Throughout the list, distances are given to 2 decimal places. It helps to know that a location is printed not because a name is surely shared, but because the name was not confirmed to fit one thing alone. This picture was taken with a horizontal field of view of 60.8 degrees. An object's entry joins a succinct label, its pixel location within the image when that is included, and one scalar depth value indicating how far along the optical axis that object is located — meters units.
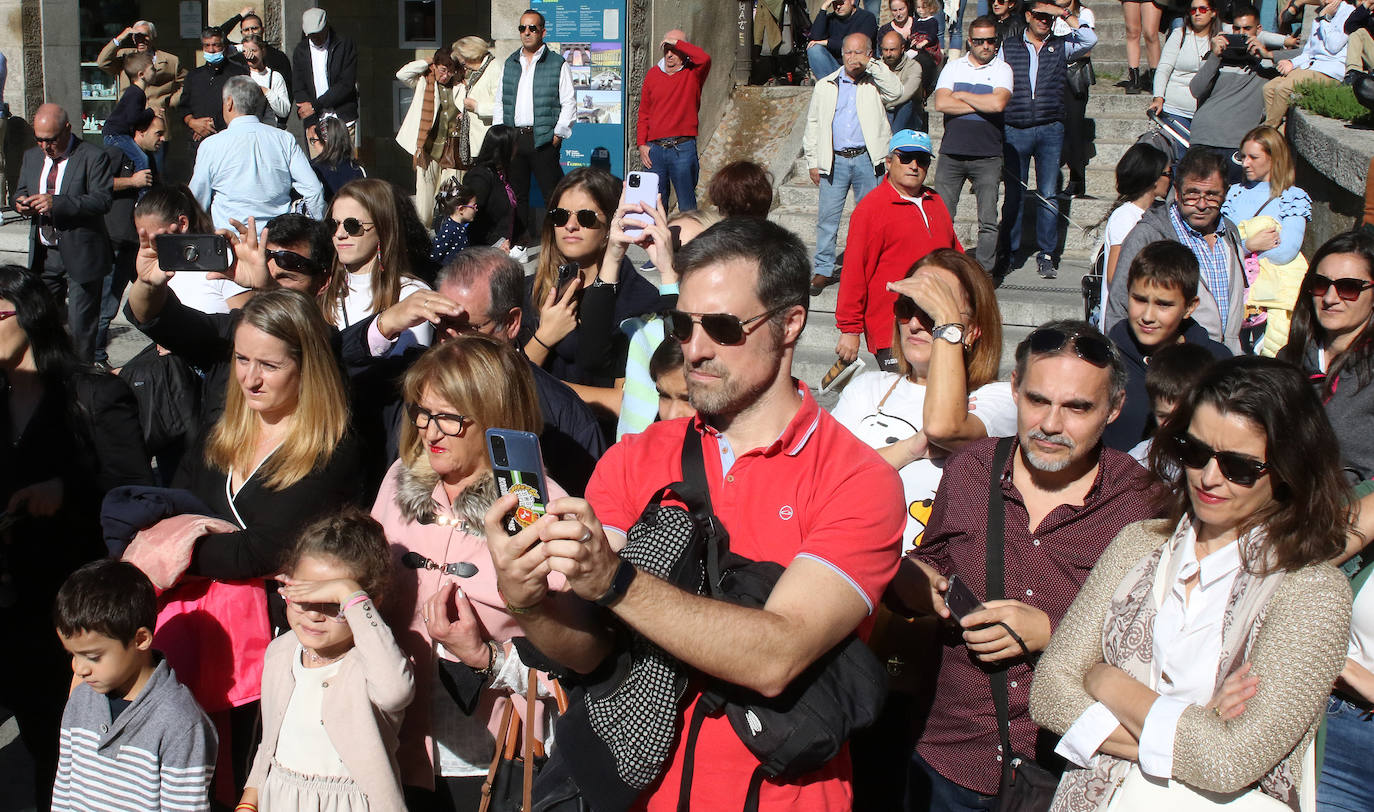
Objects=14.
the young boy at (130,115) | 11.03
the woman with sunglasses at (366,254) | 5.04
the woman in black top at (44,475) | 3.84
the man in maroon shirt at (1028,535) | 2.94
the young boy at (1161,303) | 4.61
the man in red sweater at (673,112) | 10.65
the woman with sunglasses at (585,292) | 4.56
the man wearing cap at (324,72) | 12.04
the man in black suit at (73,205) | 8.84
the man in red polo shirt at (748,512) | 2.01
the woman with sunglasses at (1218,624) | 2.32
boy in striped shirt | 3.37
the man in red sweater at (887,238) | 6.94
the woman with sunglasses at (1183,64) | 10.15
